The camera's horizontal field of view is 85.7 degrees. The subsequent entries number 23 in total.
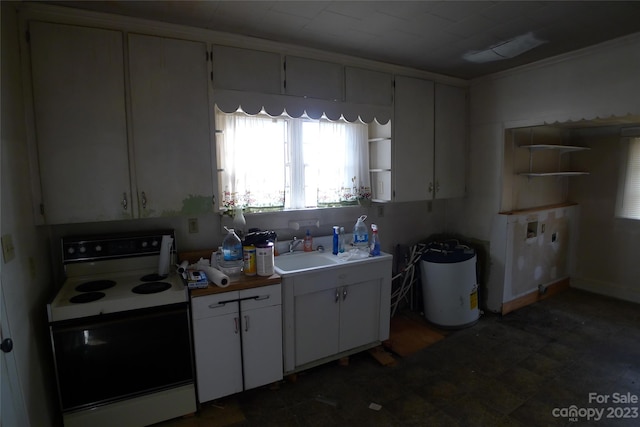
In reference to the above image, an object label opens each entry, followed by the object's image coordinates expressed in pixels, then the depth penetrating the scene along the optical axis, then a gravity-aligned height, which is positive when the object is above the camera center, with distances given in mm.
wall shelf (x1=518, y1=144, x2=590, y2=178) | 3540 +330
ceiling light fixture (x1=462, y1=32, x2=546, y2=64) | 2498 +1013
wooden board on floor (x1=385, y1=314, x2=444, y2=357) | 2904 -1378
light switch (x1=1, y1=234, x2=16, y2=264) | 1521 -270
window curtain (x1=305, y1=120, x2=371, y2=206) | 3004 +191
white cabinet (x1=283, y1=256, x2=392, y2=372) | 2400 -959
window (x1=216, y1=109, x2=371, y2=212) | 2621 +185
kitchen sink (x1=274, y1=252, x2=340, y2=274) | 2719 -616
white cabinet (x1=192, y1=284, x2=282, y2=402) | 2090 -979
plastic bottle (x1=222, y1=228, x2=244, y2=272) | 2366 -468
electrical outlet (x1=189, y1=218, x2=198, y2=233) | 2537 -289
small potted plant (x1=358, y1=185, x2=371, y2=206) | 3178 -122
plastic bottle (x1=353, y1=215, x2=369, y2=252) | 3018 -466
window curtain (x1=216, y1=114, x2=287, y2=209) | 2594 +194
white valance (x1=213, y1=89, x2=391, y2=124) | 2318 +574
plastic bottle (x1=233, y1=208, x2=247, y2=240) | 2564 -289
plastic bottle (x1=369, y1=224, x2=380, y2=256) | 2811 -520
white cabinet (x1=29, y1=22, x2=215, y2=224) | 1918 +370
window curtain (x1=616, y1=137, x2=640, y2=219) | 3733 -23
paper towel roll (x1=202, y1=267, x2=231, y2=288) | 2102 -570
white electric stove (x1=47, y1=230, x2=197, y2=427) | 1808 -833
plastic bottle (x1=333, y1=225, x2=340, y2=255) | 2850 -468
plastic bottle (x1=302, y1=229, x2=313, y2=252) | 2889 -503
